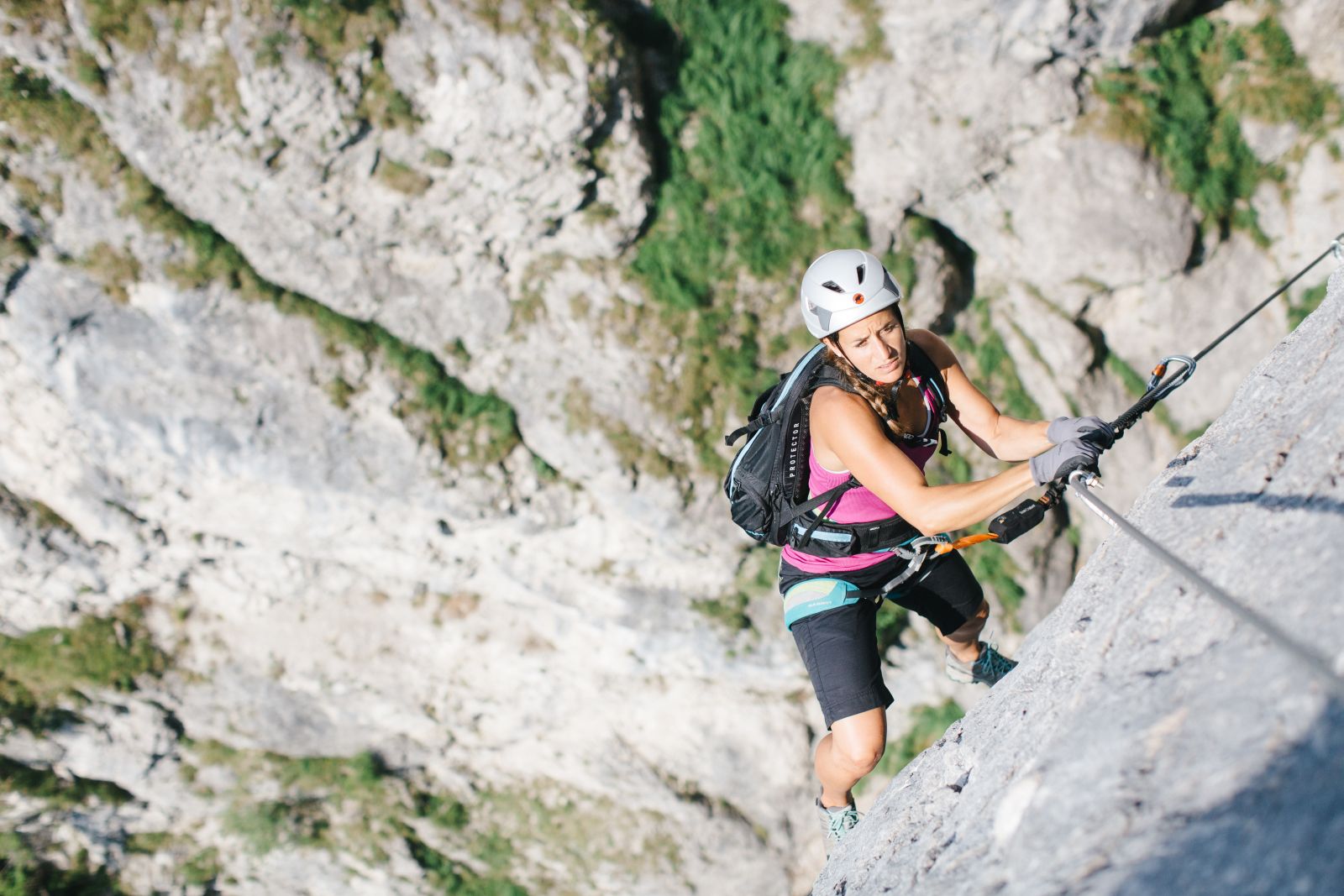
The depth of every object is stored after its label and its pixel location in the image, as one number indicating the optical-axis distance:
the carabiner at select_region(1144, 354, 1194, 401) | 4.35
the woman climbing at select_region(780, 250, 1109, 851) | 4.11
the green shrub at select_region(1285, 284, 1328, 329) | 9.38
